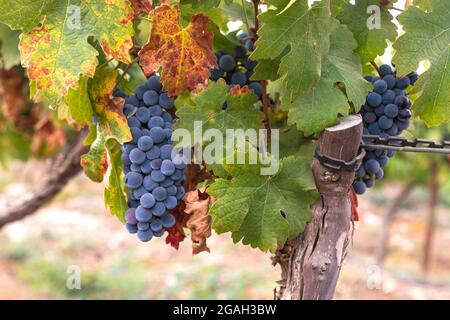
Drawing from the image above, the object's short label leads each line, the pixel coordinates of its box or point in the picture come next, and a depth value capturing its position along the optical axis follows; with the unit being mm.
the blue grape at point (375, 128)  1410
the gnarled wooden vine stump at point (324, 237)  1289
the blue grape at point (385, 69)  1414
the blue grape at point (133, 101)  1371
